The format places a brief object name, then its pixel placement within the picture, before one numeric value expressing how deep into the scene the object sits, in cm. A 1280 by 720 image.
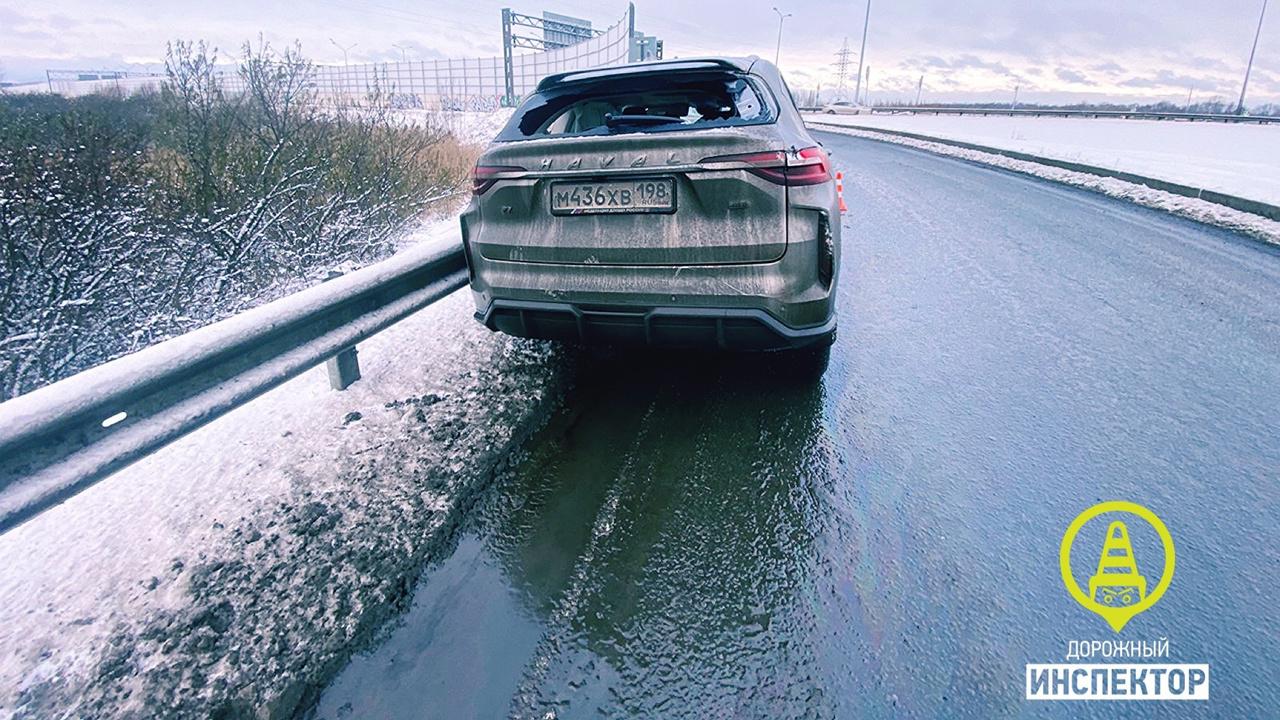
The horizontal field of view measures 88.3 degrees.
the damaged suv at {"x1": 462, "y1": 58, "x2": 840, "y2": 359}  287
